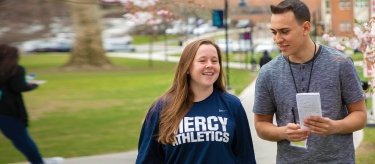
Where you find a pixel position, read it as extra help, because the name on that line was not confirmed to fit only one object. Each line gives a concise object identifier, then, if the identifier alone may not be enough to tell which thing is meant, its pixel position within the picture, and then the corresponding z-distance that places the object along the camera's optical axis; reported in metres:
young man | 3.42
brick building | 55.51
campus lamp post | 23.36
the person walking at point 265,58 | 23.68
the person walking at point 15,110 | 7.97
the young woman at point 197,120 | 3.59
